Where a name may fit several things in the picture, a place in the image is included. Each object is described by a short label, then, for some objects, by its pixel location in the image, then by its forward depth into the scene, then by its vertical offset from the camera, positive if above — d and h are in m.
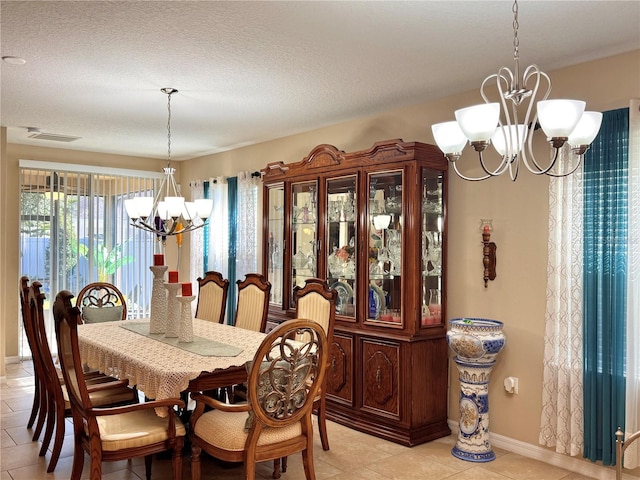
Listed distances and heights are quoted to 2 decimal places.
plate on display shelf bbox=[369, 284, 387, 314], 4.28 -0.49
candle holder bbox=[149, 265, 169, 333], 3.92 -0.49
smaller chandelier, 4.14 +0.20
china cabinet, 4.04 -0.33
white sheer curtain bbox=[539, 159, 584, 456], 3.41 -0.56
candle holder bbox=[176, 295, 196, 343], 3.55 -0.59
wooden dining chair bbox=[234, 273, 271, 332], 4.44 -0.56
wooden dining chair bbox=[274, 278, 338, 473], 3.72 -0.52
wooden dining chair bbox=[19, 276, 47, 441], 3.76 -1.01
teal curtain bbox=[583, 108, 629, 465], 3.23 -0.28
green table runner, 3.24 -0.69
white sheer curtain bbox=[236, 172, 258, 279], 6.30 +0.11
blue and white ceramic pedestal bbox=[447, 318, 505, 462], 3.68 -0.99
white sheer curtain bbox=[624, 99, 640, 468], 3.13 -0.35
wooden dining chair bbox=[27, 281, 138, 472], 3.28 -0.99
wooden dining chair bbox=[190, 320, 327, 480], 2.62 -0.89
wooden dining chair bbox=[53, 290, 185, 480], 2.71 -1.00
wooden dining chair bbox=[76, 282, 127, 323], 4.83 -0.67
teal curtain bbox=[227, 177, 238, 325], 6.60 -0.08
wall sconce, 3.97 -0.14
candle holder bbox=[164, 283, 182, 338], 3.65 -0.54
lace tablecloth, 2.85 -0.70
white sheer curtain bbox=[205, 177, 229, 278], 6.77 +0.06
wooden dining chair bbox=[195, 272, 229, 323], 4.79 -0.55
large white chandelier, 2.02 +0.43
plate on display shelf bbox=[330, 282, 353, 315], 4.56 -0.51
